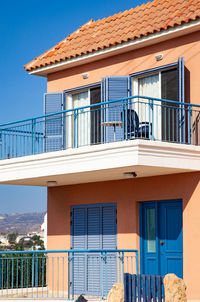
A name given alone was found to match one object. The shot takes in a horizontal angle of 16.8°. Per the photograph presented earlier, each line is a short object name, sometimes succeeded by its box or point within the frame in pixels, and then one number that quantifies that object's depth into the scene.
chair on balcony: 16.36
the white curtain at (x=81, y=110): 19.86
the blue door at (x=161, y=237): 17.56
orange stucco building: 16.75
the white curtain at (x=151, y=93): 17.94
